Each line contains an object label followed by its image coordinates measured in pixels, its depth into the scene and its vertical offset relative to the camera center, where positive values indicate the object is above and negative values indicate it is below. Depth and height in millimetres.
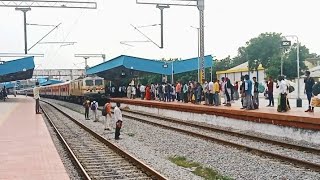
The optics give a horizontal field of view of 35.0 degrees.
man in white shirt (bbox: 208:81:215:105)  25194 +22
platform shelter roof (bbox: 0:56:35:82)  53562 +2850
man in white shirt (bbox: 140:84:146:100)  42700 +78
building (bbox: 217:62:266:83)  66812 +2487
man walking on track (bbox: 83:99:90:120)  29131 -980
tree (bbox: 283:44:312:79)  63541 +3244
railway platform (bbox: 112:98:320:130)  15544 -880
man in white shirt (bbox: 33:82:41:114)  31620 +43
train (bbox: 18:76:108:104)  44797 +289
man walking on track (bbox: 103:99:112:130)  20405 -830
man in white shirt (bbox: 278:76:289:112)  18828 -77
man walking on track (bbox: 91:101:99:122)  27170 -857
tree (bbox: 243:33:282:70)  70625 +5874
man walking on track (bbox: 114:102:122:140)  17797 -849
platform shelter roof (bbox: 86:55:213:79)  45012 +2482
